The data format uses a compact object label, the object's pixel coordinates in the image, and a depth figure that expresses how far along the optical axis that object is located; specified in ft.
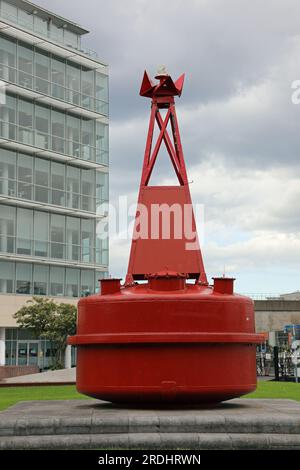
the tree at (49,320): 148.66
